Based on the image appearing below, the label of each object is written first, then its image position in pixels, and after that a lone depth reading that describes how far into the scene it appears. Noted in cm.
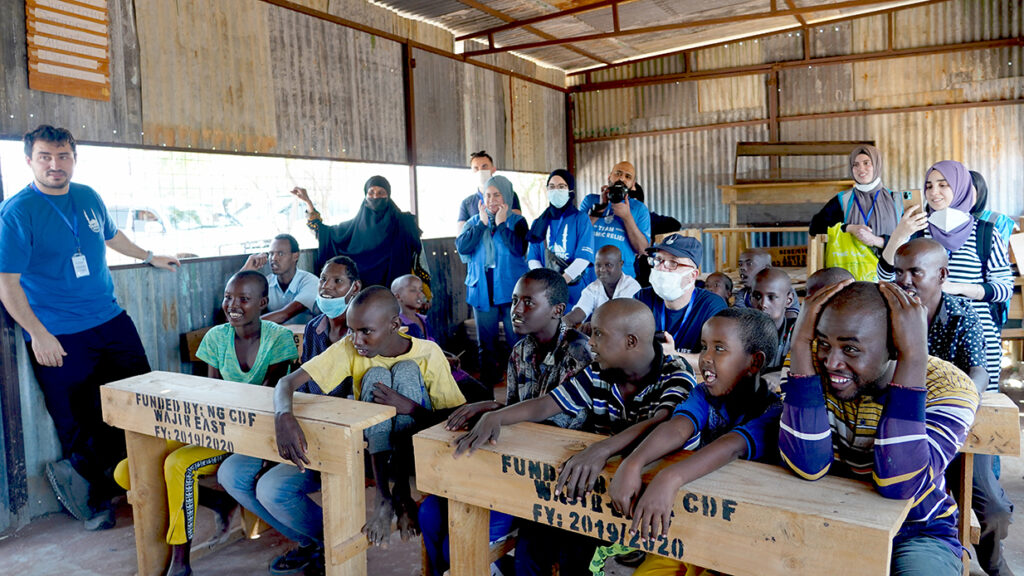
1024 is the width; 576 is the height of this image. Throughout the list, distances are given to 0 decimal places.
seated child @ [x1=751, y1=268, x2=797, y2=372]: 326
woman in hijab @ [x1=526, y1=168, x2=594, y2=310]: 517
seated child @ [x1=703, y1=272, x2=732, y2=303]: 438
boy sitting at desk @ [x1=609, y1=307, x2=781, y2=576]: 171
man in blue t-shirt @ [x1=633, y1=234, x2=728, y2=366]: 317
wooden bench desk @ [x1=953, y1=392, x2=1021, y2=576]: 217
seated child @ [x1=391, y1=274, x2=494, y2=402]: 368
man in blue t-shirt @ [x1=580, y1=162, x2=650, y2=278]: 506
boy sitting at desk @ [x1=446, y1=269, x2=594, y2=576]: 227
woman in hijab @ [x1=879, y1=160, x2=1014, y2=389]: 345
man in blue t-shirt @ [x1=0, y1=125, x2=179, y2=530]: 376
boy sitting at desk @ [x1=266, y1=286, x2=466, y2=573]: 268
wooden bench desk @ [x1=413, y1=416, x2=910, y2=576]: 153
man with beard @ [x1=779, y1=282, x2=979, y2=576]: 165
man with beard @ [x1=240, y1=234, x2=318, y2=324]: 503
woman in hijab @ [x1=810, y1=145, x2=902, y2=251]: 443
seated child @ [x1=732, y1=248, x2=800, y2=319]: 444
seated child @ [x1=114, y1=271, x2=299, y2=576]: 339
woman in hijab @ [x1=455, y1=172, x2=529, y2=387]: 569
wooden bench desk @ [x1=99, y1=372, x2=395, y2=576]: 245
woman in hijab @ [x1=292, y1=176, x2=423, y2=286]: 602
